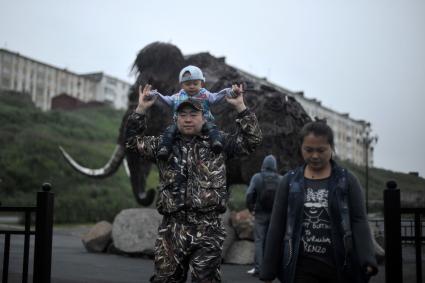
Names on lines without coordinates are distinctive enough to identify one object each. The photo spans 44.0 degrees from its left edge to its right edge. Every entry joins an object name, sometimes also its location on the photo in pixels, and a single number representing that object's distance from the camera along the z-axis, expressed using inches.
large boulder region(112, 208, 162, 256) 344.8
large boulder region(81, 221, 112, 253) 387.2
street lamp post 874.1
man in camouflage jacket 132.9
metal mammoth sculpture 326.6
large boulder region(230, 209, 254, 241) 340.5
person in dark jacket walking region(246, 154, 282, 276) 262.5
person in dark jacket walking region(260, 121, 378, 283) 115.4
